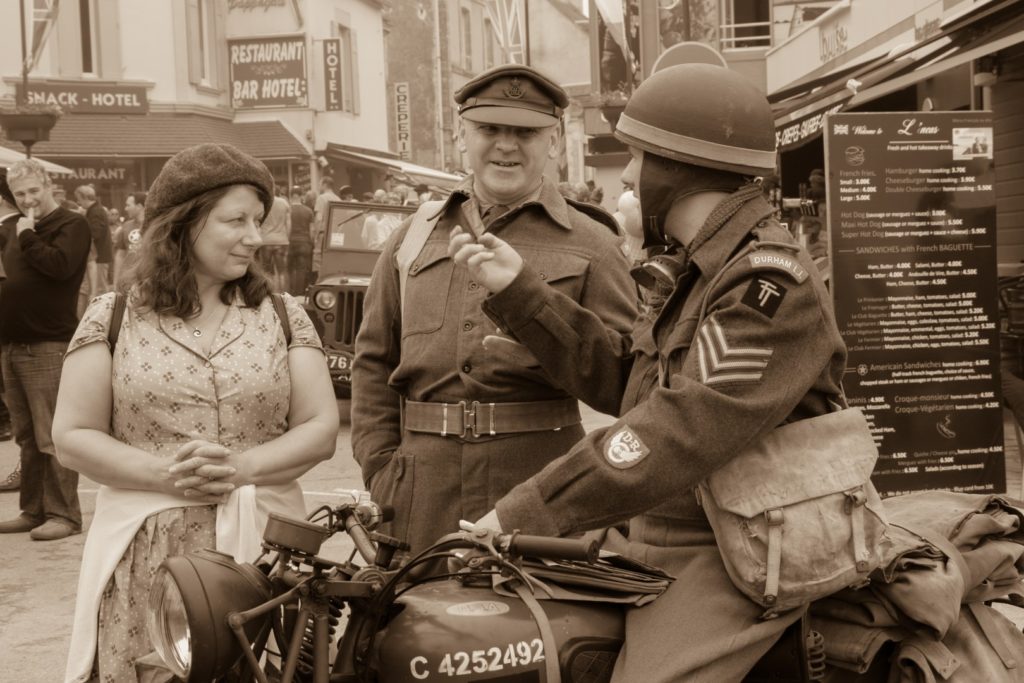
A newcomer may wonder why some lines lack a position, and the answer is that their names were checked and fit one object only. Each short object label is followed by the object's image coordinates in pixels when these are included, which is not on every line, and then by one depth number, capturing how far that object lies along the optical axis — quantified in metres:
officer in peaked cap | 3.53
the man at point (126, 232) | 23.23
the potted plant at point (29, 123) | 17.75
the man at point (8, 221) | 8.34
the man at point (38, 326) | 7.96
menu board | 6.82
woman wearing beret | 3.37
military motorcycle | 2.03
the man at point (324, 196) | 21.16
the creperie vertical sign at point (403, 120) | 47.97
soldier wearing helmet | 2.26
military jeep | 12.73
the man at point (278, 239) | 19.95
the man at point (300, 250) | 21.42
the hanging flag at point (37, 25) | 29.69
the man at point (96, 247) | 13.98
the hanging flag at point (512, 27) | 30.39
